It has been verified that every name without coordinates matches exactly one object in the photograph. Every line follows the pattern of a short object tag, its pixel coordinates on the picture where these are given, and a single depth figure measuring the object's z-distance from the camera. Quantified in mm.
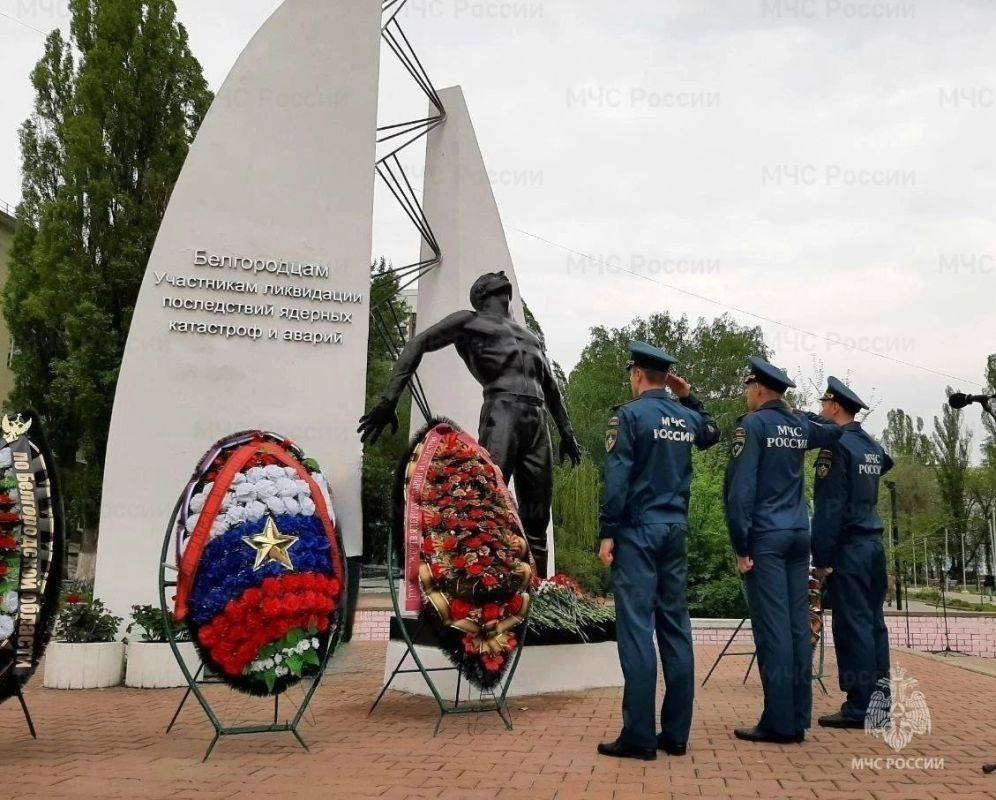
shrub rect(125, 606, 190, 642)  7664
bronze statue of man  7066
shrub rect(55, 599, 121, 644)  7676
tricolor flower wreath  4719
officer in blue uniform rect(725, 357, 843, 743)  5316
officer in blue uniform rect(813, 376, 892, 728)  5953
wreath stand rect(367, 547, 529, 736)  5633
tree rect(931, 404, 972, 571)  38500
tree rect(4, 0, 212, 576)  19016
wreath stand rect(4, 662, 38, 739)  4961
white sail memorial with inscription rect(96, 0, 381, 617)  8305
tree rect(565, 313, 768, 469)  36562
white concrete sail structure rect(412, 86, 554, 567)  10727
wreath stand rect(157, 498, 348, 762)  4812
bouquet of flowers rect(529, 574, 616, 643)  7090
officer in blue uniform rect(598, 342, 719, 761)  4844
